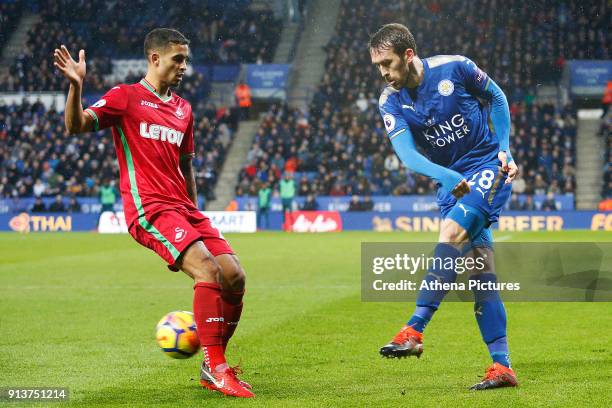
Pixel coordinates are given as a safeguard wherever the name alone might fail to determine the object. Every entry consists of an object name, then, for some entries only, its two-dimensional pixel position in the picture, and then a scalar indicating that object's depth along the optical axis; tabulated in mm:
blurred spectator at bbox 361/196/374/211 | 27906
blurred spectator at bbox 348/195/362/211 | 27891
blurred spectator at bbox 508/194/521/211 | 26969
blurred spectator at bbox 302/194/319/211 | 28078
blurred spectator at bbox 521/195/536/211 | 26828
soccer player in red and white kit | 5480
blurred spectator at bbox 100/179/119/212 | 27562
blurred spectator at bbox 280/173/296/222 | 27162
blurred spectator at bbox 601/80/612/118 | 30177
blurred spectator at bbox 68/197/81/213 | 29234
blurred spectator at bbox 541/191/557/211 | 26906
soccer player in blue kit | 5508
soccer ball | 5750
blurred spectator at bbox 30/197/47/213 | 29133
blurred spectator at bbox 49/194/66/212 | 29203
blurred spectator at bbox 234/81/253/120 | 33375
